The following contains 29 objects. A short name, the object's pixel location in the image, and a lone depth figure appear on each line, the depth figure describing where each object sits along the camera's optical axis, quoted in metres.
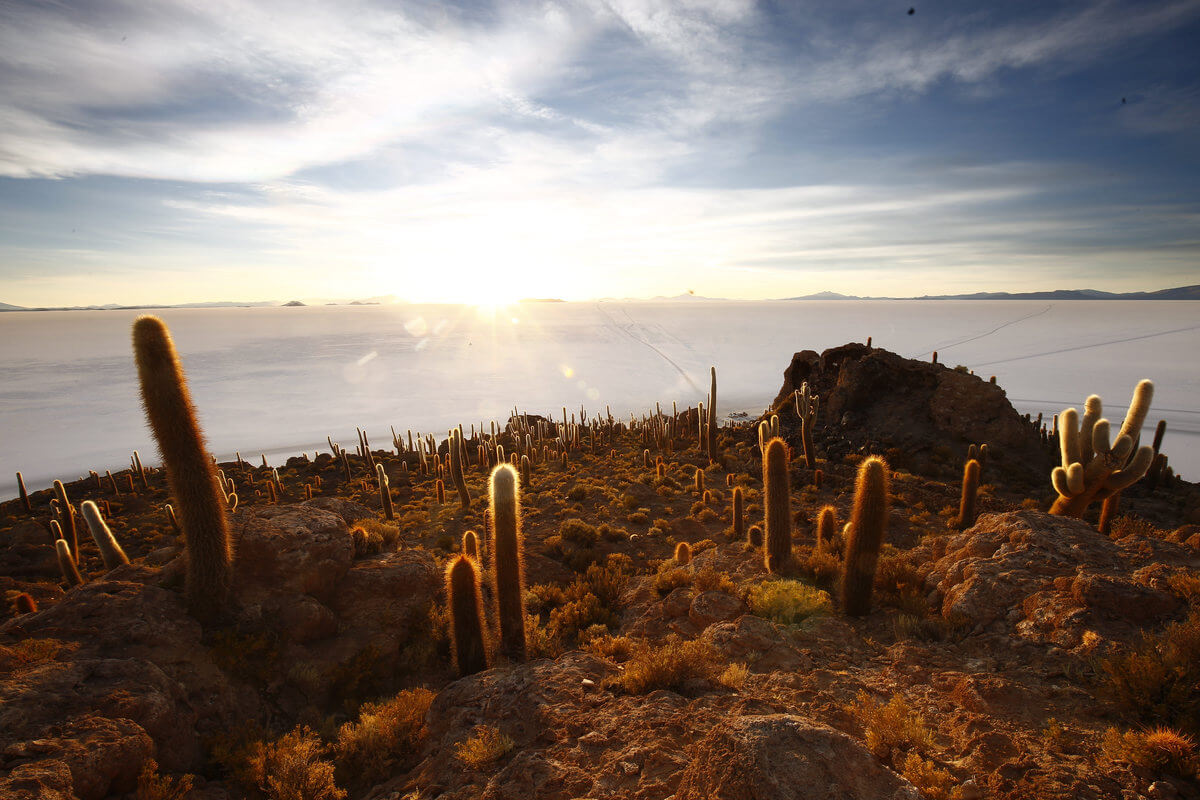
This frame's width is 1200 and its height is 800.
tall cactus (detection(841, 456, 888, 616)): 6.71
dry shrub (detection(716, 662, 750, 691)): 5.16
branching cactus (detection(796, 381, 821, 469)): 17.69
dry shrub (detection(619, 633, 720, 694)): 5.11
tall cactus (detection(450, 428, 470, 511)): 15.93
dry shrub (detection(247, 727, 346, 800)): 4.43
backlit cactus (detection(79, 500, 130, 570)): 9.38
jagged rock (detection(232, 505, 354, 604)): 6.78
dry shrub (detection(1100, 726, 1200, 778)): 3.46
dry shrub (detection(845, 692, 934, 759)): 4.04
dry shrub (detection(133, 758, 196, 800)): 4.12
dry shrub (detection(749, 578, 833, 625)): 6.76
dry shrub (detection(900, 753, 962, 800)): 3.50
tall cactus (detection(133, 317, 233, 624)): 5.83
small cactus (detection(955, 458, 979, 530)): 10.42
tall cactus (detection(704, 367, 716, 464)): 20.61
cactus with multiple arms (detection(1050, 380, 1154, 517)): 8.41
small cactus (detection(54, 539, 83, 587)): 10.94
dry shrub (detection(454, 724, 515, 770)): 4.28
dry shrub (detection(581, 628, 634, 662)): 6.62
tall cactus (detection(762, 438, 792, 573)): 8.21
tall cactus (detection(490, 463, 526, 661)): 6.49
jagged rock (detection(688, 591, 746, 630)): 7.11
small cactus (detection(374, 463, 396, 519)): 14.82
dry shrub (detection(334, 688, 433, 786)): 4.86
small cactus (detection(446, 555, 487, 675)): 6.22
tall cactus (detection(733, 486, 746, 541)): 11.53
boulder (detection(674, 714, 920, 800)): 3.06
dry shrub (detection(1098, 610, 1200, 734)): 3.90
